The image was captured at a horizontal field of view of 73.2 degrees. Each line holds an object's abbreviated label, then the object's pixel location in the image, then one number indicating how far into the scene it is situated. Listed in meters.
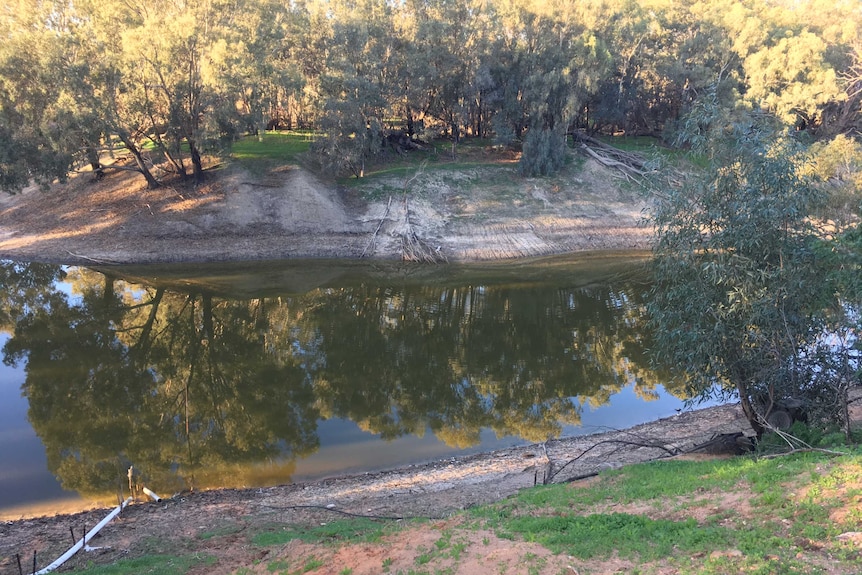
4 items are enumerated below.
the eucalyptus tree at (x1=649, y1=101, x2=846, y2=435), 10.93
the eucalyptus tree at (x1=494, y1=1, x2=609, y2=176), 41.19
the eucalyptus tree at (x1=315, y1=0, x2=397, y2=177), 36.12
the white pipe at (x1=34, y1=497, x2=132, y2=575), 9.29
